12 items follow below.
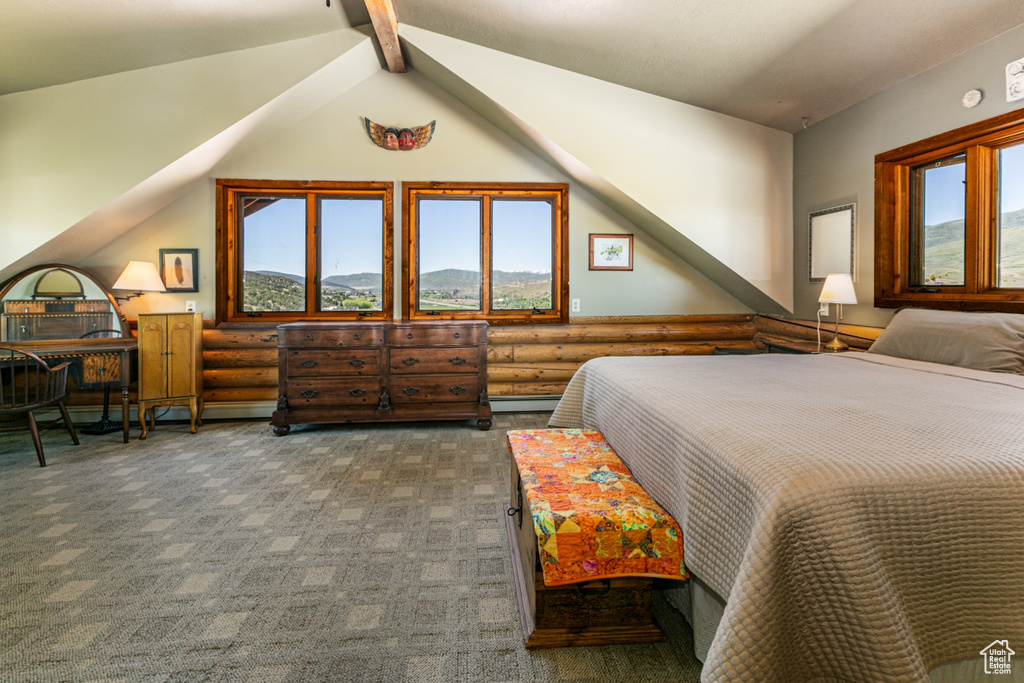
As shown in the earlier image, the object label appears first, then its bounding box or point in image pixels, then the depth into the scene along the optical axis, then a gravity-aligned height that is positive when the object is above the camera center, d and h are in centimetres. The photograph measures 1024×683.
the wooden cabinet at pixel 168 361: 423 -23
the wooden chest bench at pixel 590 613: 166 -93
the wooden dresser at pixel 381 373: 431 -34
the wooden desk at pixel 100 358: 396 -19
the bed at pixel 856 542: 109 -49
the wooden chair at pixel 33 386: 337 -41
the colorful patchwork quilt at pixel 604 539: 159 -65
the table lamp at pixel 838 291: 375 +30
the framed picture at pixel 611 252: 518 +81
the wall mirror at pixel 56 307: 420 +23
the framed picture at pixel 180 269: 477 +61
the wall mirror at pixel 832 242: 419 +77
